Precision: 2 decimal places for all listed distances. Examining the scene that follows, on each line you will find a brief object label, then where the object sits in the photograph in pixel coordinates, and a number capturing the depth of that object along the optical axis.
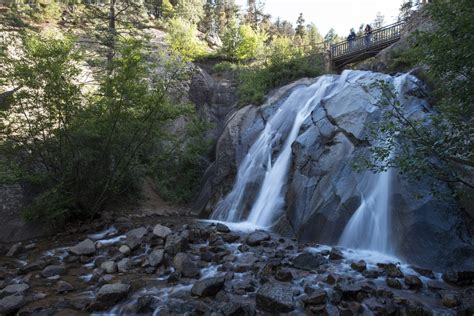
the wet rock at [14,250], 7.22
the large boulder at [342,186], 6.21
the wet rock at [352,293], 4.79
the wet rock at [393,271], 5.50
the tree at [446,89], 4.16
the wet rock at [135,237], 7.29
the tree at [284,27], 58.68
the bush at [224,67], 23.37
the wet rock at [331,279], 5.30
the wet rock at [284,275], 5.57
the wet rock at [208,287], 5.06
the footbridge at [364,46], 18.01
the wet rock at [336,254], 6.50
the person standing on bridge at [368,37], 18.90
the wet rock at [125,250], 7.02
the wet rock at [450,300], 4.55
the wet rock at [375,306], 4.39
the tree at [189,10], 34.53
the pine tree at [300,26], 54.56
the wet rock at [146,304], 4.66
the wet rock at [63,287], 5.31
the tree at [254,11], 53.72
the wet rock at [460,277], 5.34
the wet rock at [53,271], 5.95
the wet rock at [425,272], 5.60
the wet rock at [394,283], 5.16
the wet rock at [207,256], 6.62
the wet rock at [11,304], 4.56
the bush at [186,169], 14.87
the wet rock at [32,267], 6.11
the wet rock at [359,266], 5.83
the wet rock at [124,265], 6.21
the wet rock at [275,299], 4.61
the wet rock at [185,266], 5.85
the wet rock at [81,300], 4.77
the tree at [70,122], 8.15
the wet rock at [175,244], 6.82
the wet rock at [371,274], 5.56
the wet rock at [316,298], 4.65
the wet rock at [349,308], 4.41
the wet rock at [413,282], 5.14
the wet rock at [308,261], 6.08
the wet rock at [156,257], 6.31
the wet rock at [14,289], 5.09
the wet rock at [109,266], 6.14
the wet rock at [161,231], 7.70
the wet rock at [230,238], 7.94
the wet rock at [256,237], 7.66
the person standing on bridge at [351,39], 19.70
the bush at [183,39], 23.23
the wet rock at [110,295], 4.73
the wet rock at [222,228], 8.80
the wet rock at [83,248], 7.04
